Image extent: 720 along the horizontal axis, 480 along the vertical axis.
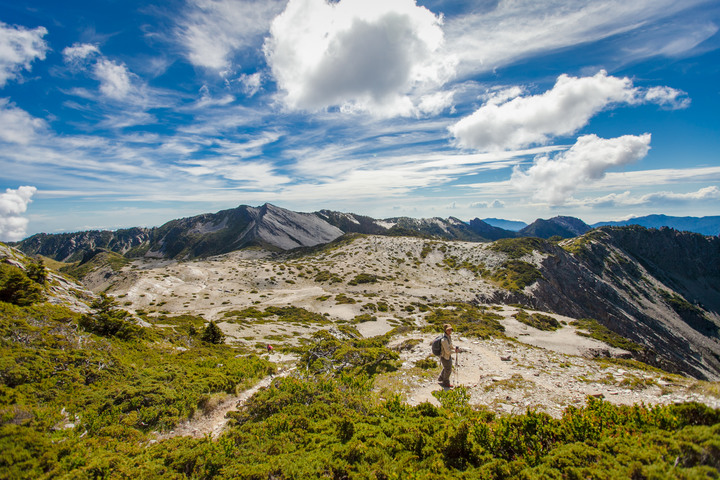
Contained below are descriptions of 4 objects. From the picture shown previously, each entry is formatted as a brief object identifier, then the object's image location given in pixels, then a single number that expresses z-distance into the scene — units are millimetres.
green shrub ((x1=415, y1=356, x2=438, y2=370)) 15078
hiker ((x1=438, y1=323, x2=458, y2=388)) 12414
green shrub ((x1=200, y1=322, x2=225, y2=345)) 23500
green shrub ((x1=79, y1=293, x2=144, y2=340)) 14648
